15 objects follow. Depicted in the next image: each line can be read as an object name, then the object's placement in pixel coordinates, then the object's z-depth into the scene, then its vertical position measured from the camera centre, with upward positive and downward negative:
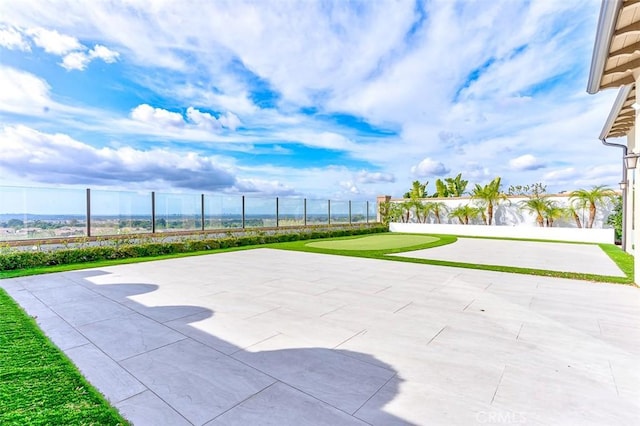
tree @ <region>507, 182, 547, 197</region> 17.00 +0.97
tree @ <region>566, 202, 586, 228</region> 15.32 -0.32
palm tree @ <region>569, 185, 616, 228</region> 14.45 +0.43
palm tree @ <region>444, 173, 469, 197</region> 22.47 +1.59
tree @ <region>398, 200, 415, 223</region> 21.83 -0.21
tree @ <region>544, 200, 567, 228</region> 15.82 -0.37
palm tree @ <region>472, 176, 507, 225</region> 18.23 +0.71
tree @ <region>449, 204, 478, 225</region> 18.95 -0.43
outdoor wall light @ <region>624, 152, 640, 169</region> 5.23 +0.85
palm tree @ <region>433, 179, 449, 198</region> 22.62 +1.35
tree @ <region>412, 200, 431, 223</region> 21.27 -0.22
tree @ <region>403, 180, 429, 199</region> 23.03 +1.29
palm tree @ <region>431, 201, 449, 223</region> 20.70 -0.09
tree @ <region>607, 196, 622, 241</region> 13.34 -0.66
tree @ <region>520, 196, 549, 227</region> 16.39 -0.03
